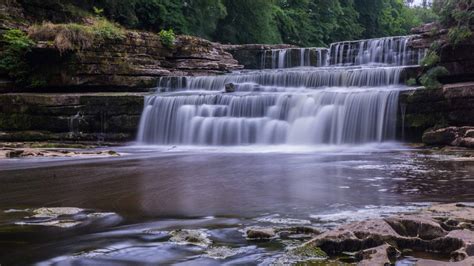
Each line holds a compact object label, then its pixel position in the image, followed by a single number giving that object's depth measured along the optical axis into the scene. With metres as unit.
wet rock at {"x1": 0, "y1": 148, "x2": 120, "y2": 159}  12.21
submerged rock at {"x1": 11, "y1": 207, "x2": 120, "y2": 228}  4.78
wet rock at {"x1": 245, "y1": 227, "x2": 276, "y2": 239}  4.07
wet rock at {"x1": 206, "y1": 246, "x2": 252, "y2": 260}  3.62
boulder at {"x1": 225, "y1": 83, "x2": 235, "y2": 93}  18.05
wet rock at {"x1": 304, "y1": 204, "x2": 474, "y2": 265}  3.40
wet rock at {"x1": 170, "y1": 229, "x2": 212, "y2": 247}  4.00
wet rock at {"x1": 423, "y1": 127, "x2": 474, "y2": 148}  11.83
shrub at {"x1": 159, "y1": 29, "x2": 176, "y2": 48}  20.86
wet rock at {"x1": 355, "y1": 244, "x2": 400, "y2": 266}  3.26
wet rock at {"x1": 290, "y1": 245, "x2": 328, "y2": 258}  3.51
